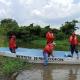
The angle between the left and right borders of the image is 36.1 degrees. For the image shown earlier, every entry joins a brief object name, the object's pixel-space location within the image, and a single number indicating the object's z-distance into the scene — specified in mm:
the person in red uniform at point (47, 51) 5790
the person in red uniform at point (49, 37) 6908
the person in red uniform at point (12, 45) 6976
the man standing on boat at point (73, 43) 6476
